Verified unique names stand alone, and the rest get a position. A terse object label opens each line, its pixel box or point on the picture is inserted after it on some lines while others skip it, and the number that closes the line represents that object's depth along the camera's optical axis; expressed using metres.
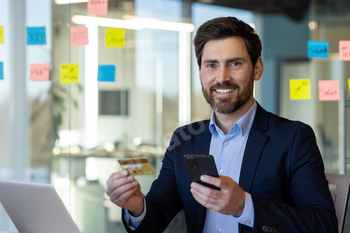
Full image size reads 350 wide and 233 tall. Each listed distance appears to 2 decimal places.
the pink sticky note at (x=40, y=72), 3.21
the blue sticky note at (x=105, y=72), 3.25
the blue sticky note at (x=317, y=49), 2.98
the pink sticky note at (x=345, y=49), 2.99
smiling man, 1.34
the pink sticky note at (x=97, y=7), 3.18
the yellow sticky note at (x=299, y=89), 2.98
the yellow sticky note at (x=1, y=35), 3.02
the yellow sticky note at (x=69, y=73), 3.21
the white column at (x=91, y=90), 3.28
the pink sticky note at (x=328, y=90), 3.02
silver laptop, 1.17
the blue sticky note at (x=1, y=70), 3.17
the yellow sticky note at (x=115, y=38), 3.23
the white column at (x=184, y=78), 3.49
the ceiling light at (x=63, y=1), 3.26
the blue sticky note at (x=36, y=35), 3.16
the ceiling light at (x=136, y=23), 3.26
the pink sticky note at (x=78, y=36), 3.18
